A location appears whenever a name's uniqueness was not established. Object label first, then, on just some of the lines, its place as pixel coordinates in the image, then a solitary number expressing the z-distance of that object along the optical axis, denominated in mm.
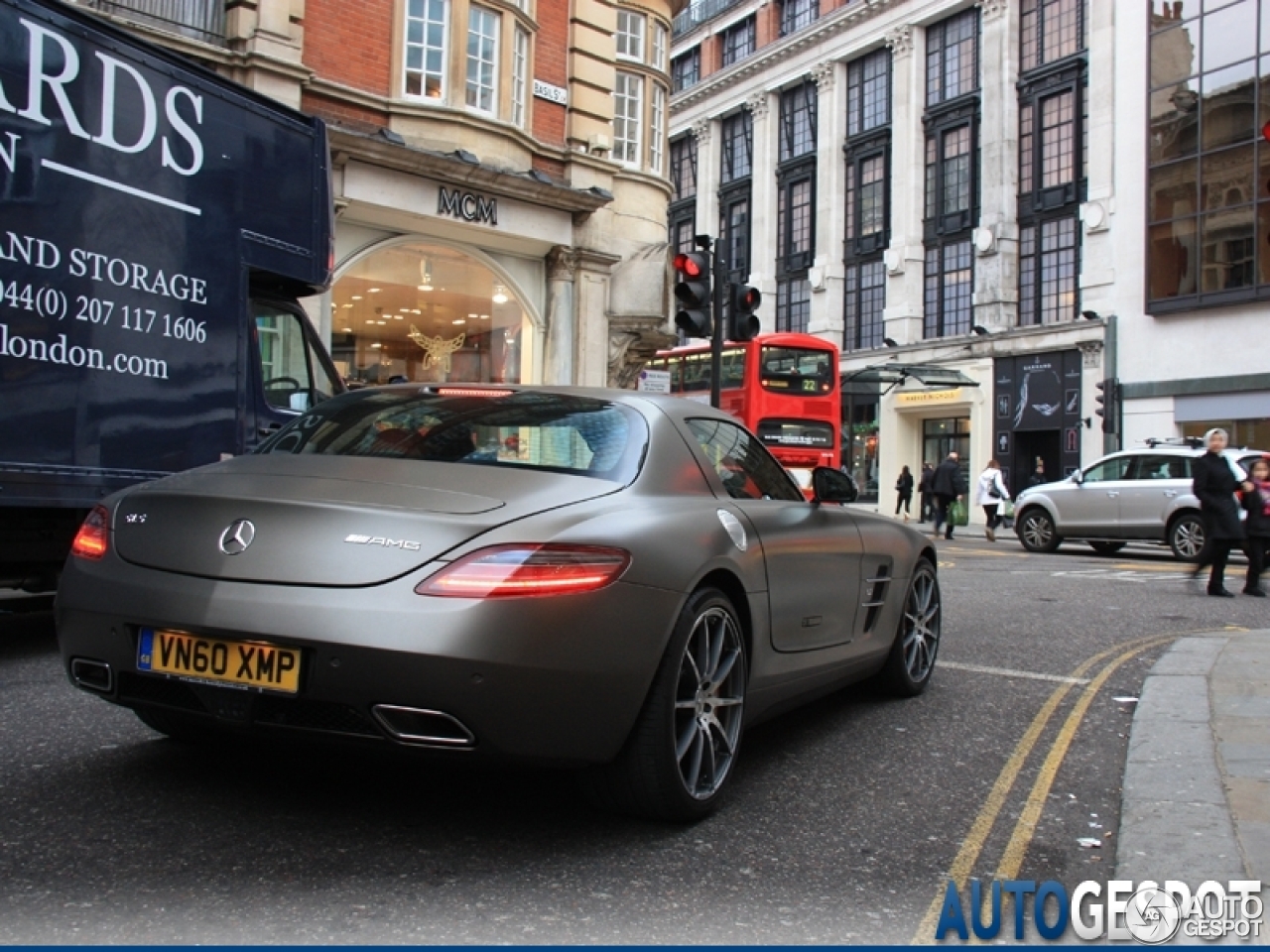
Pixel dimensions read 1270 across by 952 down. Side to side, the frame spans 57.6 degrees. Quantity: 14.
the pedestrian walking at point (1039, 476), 33188
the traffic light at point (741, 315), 12531
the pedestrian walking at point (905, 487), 35031
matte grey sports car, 2953
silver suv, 16844
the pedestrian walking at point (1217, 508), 11680
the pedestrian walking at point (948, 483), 23078
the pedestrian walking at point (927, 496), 24936
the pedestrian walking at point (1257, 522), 12414
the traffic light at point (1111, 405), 30969
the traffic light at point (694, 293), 12125
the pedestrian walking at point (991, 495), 23266
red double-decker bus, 25781
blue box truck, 5641
